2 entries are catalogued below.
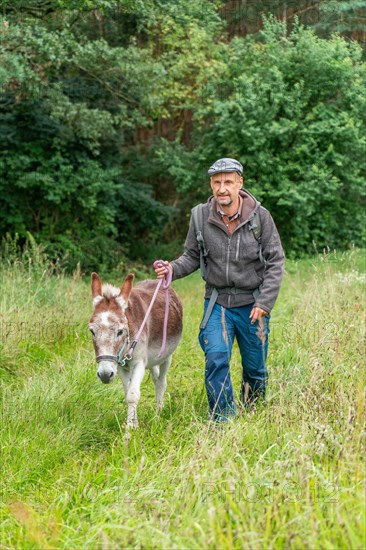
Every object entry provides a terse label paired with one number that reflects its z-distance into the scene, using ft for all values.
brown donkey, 20.42
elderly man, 21.15
